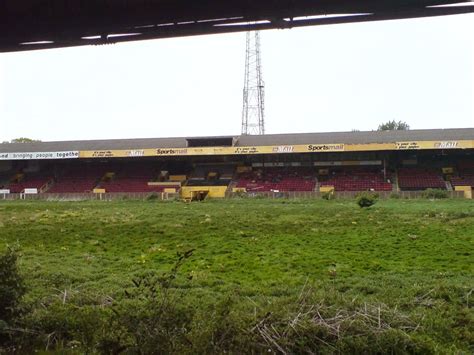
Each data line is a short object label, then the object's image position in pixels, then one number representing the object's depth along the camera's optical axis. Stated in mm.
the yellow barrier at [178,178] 53519
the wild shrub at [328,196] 40606
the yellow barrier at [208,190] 49750
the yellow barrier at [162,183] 52062
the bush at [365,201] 29344
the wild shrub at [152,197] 44012
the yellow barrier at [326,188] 47062
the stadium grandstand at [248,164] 47625
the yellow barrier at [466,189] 42250
